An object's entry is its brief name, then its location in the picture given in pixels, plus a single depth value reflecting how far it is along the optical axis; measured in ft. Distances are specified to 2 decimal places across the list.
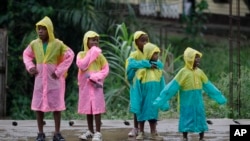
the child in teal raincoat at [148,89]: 34.83
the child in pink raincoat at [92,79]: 34.28
